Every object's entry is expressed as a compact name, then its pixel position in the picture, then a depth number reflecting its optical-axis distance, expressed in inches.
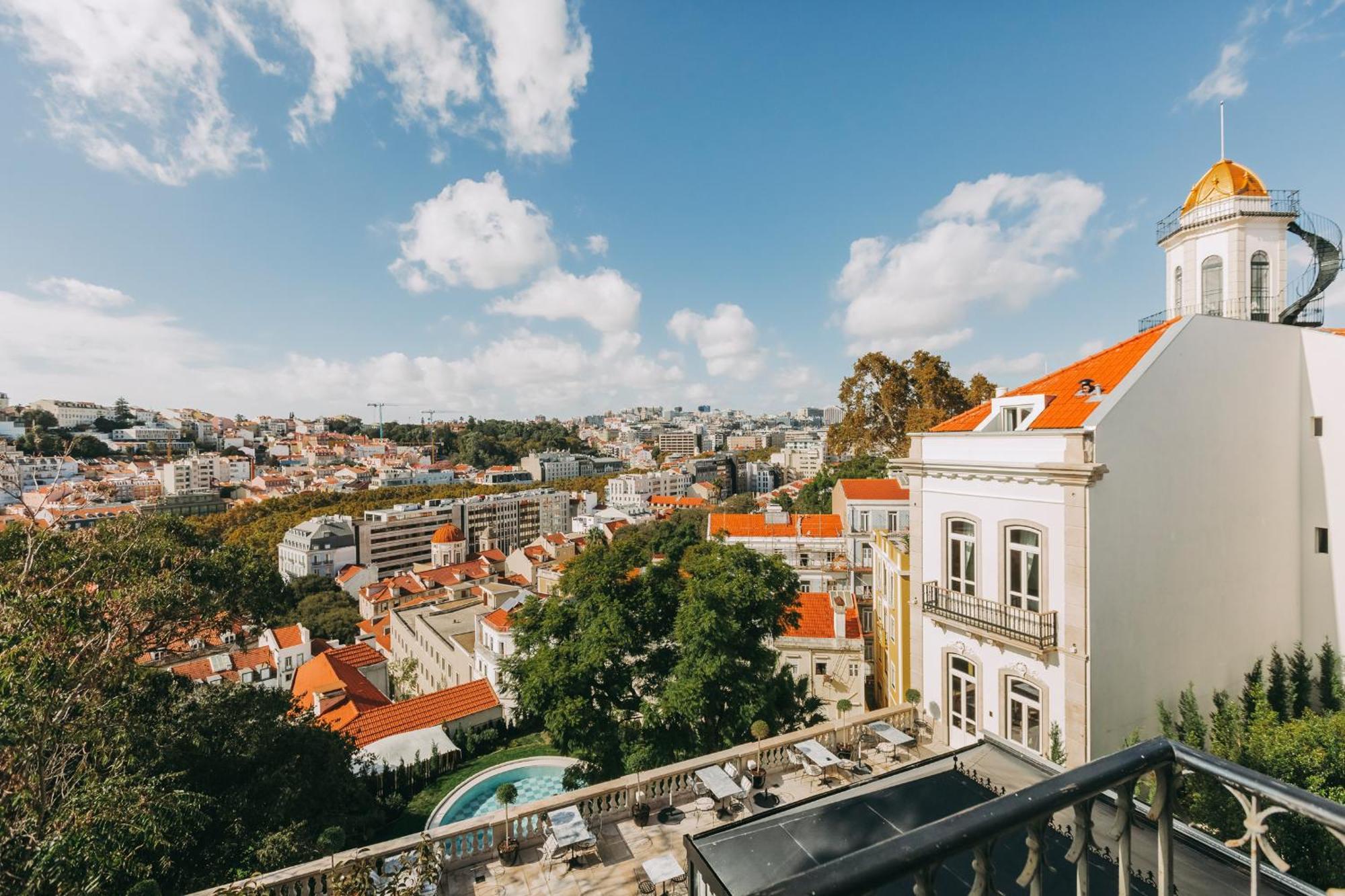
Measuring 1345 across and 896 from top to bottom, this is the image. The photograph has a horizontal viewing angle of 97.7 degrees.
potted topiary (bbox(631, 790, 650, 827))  326.3
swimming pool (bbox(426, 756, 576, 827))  529.7
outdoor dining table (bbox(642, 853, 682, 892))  275.3
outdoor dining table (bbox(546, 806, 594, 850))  290.0
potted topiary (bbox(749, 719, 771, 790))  355.6
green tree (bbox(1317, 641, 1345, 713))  389.1
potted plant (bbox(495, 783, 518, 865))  295.9
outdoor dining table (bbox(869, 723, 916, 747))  397.1
